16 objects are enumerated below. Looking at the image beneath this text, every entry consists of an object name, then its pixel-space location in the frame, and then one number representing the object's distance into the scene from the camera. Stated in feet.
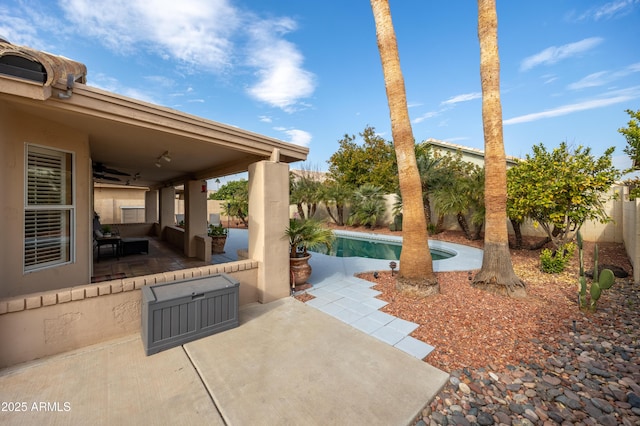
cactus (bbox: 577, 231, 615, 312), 15.24
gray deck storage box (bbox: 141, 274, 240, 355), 11.51
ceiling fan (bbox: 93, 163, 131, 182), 25.03
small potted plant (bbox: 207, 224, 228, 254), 33.32
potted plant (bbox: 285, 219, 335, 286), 20.65
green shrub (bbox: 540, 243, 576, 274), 23.85
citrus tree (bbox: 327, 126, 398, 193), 69.41
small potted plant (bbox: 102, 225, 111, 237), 29.75
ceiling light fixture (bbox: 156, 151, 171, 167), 19.63
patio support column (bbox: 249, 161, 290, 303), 17.87
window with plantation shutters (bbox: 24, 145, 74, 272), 12.80
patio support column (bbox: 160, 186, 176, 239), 40.09
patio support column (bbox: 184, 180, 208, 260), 30.35
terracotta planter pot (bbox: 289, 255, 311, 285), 20.68
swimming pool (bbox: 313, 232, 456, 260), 39.04
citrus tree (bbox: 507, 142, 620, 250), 23.68
